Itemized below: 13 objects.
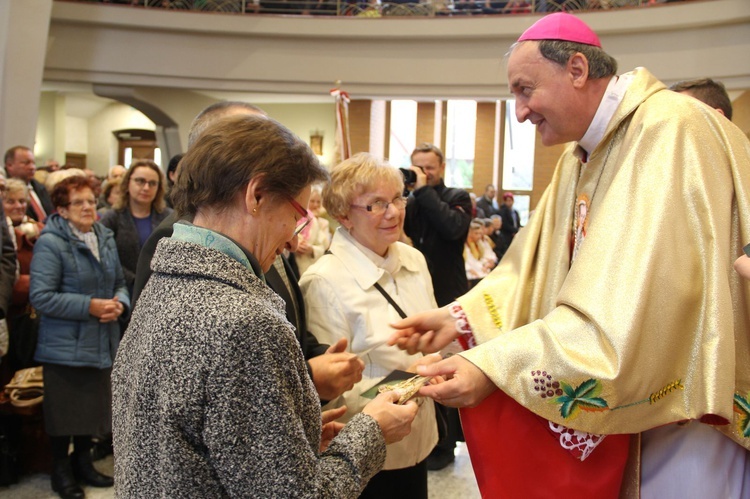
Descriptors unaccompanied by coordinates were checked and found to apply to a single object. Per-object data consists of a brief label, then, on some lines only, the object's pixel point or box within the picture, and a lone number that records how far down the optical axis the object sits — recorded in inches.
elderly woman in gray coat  41.4
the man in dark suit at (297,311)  64.7
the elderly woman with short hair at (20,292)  139.6
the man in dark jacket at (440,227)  157.3
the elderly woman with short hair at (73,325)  133.3
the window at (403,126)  615.8
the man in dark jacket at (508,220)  453.7
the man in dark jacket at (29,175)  199.5
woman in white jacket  84.8
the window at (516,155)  611.5
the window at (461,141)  623.5
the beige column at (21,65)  329.7
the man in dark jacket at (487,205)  451.2
